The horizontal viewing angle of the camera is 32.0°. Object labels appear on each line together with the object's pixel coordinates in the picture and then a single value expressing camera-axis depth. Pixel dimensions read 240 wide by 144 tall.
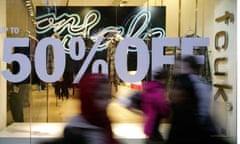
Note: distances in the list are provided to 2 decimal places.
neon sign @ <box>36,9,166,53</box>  6.54
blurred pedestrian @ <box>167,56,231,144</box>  3.14
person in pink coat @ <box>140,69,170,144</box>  4.07
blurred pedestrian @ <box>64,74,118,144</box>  2.30
